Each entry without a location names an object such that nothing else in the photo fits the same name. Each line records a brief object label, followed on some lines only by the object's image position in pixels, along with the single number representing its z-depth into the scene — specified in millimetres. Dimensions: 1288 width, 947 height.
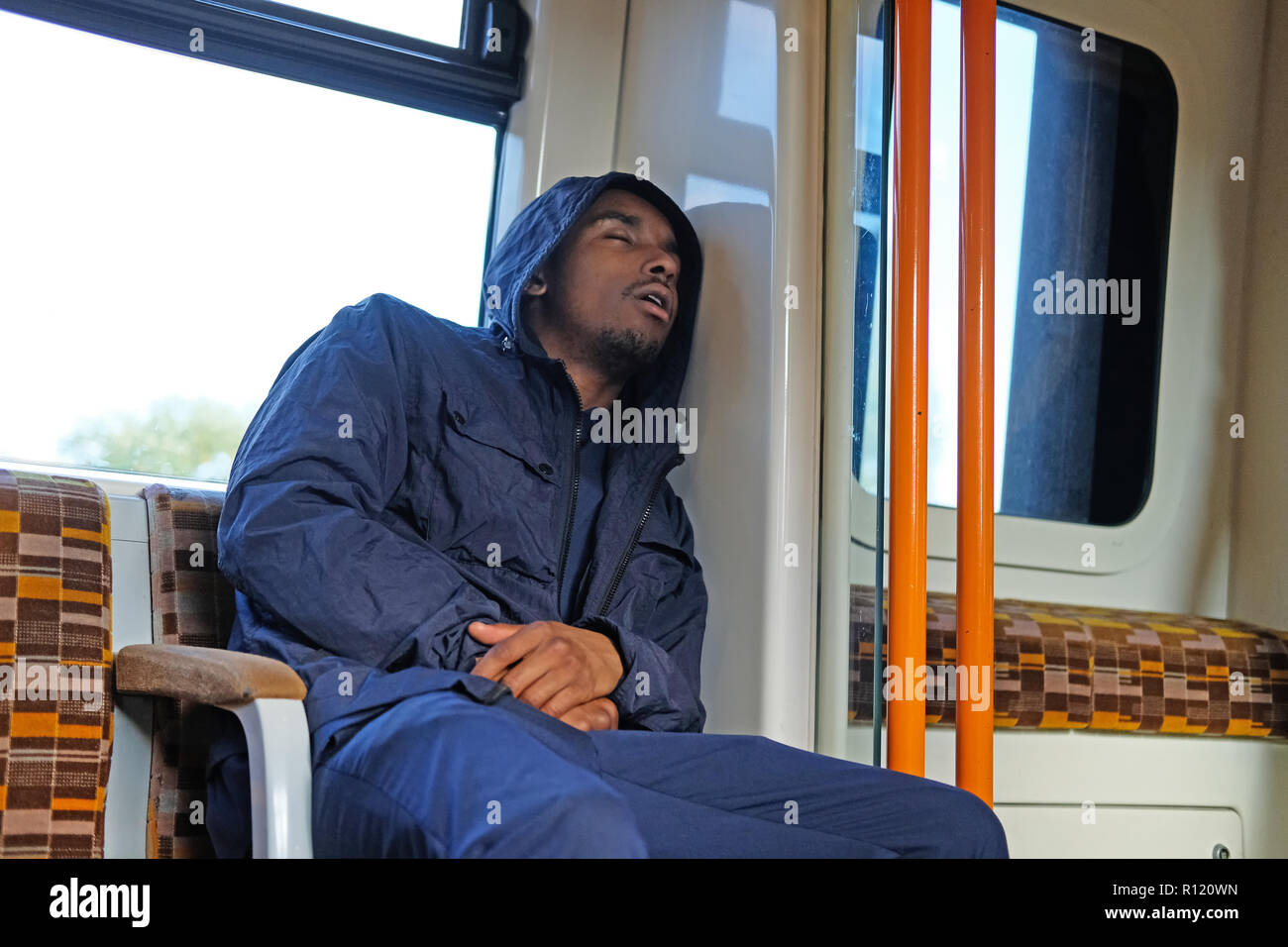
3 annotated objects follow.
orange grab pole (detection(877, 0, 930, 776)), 1450
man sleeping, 1201
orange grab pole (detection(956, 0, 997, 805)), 1444
